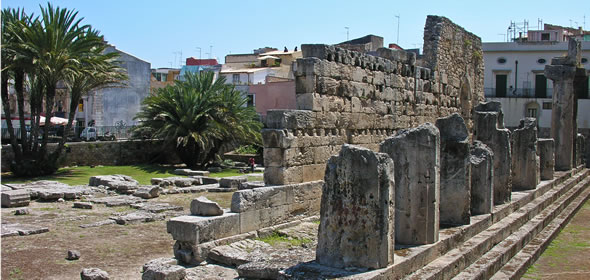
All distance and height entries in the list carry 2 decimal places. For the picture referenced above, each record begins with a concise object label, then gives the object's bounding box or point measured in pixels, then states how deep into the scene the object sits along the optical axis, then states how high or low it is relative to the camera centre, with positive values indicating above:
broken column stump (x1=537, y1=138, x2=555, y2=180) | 17.02 -0.91
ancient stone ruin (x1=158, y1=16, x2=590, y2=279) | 6.38 -0.87
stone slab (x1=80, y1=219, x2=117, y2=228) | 11.92 -1.92
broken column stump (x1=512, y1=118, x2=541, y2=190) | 14.41 -0.72
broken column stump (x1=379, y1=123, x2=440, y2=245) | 7.63 -0.71
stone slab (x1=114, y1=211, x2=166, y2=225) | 12.33 -1.88
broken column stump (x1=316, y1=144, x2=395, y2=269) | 6.27 -0.86
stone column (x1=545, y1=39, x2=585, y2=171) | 21.64 +0.82
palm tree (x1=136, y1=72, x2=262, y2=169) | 23.44 +0.27
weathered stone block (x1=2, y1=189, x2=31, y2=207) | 14.20 -1.70
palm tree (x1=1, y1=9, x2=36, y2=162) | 19.20 +1.98
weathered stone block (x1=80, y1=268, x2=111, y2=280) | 7.88 -1.91
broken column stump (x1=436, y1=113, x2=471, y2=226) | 9.09 -0.69
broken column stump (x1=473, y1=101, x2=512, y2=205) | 11.72 -0.34
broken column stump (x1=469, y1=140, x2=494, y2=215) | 10.20 -0.95
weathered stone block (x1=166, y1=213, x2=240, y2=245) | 8.81 -1.49
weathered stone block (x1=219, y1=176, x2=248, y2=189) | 17.69 -1.61
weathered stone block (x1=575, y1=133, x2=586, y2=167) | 23.83 -0.88
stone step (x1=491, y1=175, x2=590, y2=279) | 8.71 -2.02
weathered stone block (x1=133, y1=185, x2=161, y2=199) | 16.02 -1.74
